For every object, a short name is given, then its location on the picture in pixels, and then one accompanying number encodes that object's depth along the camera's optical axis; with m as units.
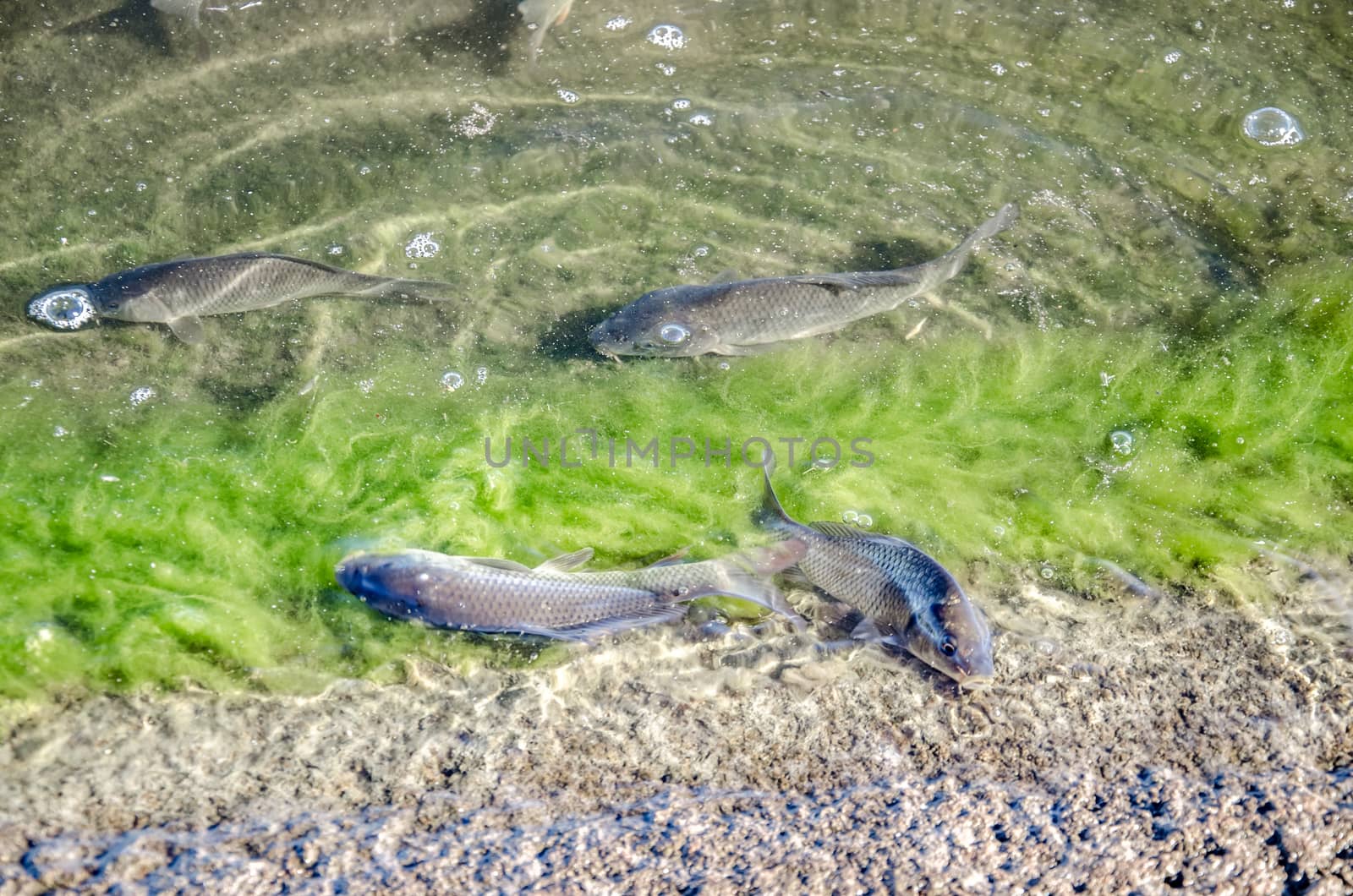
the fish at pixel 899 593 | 3.50
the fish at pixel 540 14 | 6.33
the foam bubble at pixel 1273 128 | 6.04
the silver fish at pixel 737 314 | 4.74
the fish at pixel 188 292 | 4.61
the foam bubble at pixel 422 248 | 5.30
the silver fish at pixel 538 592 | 3.63
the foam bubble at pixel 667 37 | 6.50
